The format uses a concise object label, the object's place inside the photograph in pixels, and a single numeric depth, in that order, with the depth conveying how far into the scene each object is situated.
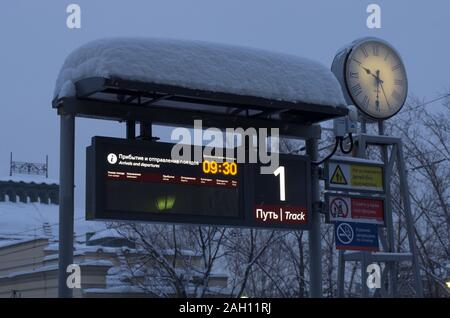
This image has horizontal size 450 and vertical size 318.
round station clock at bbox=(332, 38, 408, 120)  15.63
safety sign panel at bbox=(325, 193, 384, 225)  13.75
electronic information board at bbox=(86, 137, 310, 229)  11.25
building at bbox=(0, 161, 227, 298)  36.88
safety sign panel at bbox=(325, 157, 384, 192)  13.93
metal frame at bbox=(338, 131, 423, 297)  15.12
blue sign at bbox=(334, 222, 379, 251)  13.95
